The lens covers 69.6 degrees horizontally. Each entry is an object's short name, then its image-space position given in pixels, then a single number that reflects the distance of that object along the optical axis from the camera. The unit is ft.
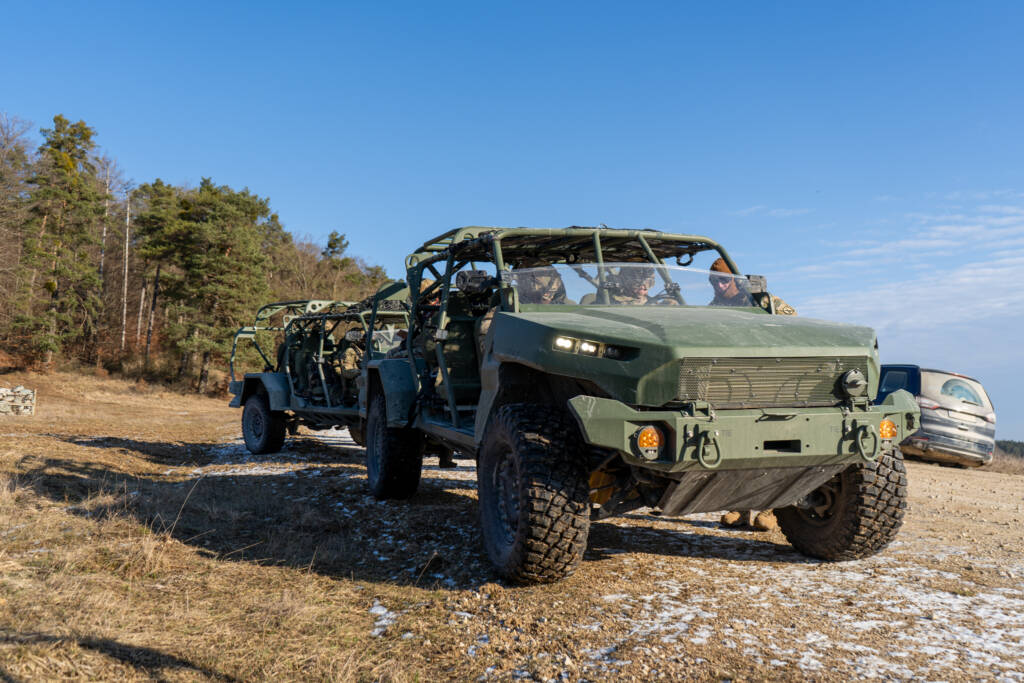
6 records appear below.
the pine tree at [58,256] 113.70
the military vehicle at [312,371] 34.04
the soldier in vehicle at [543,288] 16.58
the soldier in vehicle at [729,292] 17.74
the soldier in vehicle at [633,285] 17.37
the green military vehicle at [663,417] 12.30
